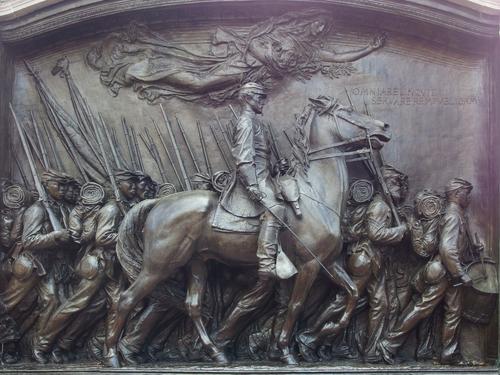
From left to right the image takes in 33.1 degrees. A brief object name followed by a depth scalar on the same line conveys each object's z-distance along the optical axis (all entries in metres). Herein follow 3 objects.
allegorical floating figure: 8.40
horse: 7.51
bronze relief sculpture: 7.57
